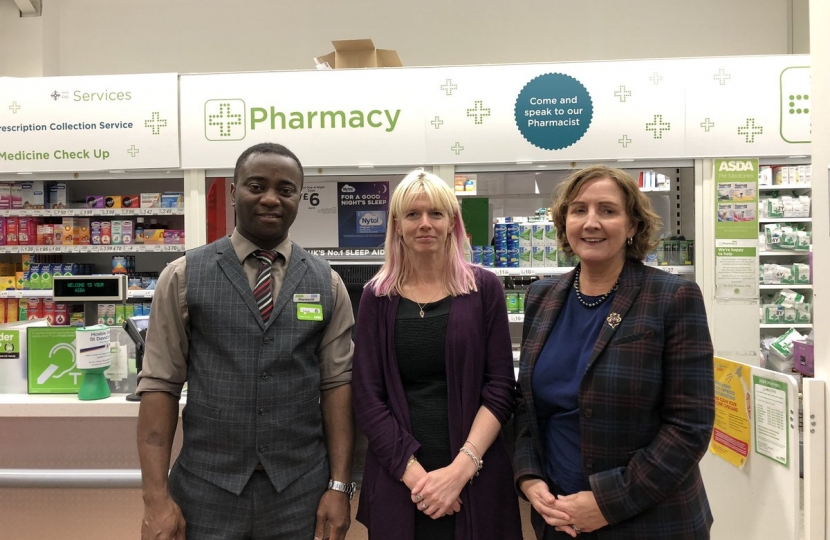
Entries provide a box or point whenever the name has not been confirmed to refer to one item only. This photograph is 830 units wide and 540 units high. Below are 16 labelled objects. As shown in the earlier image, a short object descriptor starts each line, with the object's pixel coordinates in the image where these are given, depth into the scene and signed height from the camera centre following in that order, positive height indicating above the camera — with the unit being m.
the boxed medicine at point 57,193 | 4.48 +0.58
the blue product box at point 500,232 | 4.00 +0.21
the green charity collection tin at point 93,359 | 1.97 -0.32
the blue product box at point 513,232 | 3.97 +0.21
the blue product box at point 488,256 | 4.00 +0.04
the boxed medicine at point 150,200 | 4.25 +0.49
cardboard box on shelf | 3.87 +1.44
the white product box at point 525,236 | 3.95 +0.18
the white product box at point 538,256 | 3.97 +0.04
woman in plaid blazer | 1.28 -0.30
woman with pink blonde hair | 1.44 -0.34
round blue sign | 3.71 +0.99
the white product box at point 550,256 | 3.97 +0.04
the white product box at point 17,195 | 4.39 +0.56
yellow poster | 1.93 -0.53
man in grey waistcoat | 1.42 -0.33
